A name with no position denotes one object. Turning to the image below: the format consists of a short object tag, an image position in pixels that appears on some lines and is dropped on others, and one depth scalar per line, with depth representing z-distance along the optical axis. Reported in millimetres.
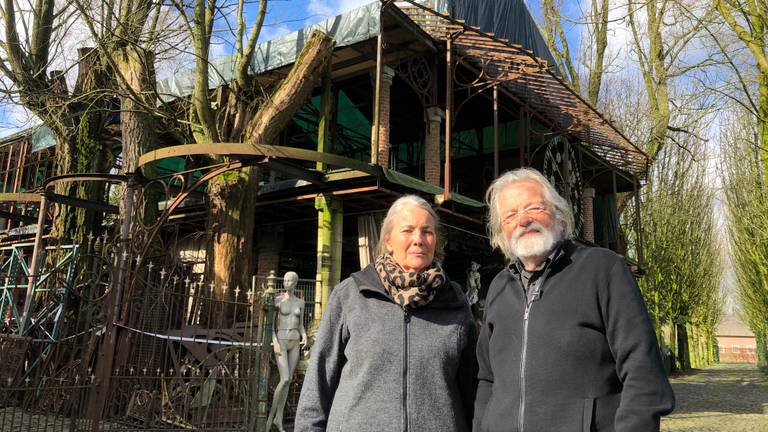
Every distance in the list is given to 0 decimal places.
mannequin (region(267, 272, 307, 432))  7762
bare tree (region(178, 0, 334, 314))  10141
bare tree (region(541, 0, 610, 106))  23016
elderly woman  2367
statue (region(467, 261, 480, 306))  14055
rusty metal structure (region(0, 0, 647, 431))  7402
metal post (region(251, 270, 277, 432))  7113
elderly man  1908
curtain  11195
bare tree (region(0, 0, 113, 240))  10891
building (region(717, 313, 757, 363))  74875
